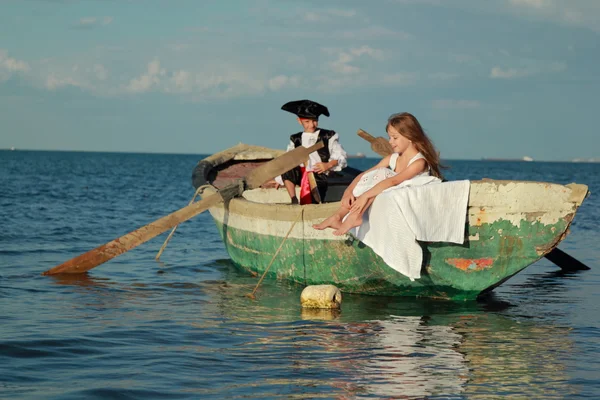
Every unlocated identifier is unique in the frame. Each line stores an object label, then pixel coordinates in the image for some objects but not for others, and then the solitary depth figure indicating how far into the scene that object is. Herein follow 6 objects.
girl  7.48
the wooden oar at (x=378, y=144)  8.95
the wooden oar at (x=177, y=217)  9.50
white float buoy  7.96
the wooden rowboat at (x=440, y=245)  7.31
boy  9.76
